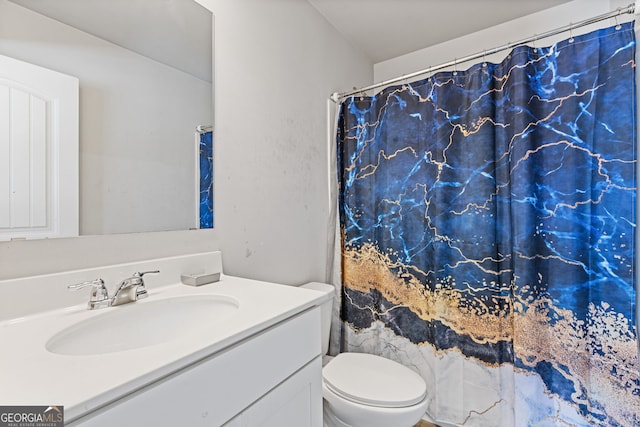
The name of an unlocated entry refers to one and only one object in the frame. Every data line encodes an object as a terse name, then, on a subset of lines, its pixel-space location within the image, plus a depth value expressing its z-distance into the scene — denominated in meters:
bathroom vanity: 0.50
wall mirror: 0.89
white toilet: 1.23
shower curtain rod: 1.19
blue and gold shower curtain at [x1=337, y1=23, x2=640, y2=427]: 1.21
